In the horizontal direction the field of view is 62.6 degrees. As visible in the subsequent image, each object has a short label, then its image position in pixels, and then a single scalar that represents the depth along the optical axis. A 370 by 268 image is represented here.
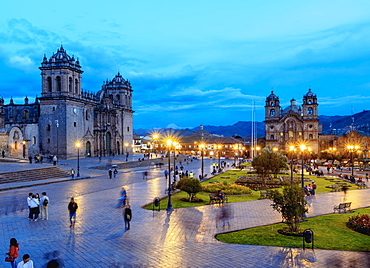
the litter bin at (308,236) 10.94
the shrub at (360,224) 12.97
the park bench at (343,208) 16.69
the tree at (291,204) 12.62
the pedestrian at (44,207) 14.36
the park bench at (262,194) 21.41
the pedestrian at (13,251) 8.16
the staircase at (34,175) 27.47
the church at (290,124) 78.25
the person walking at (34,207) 14.17
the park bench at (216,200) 19.09
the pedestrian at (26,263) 6.96
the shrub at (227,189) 22.85
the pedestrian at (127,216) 12.91
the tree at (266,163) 29.45
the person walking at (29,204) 14.17
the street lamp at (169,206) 16.94
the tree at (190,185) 19.17
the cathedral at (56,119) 49.16
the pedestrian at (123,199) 17.72
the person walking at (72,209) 13.53
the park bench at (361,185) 27.60
